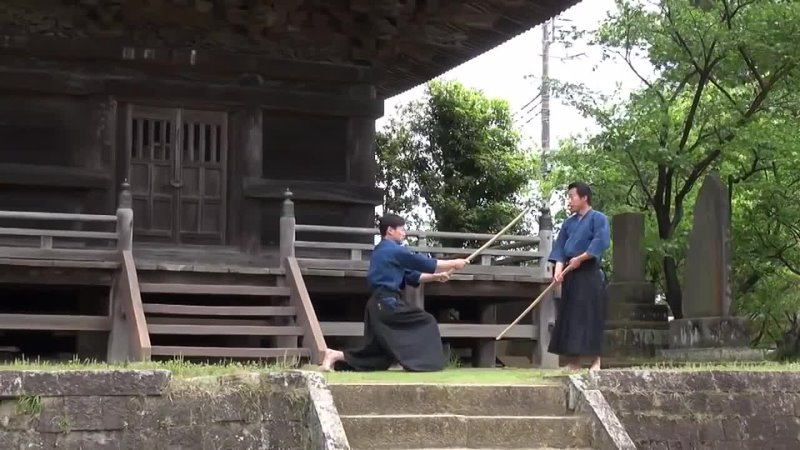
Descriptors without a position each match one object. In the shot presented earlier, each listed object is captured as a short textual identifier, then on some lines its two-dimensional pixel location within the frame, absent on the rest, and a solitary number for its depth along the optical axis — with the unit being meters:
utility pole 30.88
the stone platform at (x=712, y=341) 14.22
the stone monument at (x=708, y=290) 14.61
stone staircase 7.41
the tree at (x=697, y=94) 16.12
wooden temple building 12.84
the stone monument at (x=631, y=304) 16.00
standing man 9.22
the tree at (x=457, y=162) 24.80
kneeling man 9.20
